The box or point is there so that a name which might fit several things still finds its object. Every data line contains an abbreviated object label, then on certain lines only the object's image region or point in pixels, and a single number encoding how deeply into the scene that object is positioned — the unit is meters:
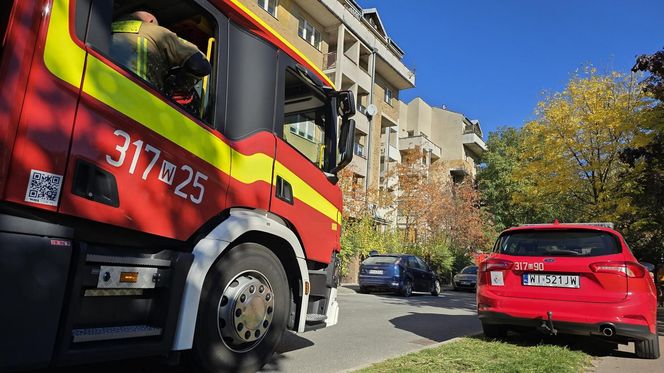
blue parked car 17.39
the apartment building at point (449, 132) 52.84
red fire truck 2.65
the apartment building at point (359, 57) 26.87
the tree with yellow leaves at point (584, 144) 17.05
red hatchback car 5.92
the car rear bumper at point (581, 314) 5.86
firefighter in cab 3.37
